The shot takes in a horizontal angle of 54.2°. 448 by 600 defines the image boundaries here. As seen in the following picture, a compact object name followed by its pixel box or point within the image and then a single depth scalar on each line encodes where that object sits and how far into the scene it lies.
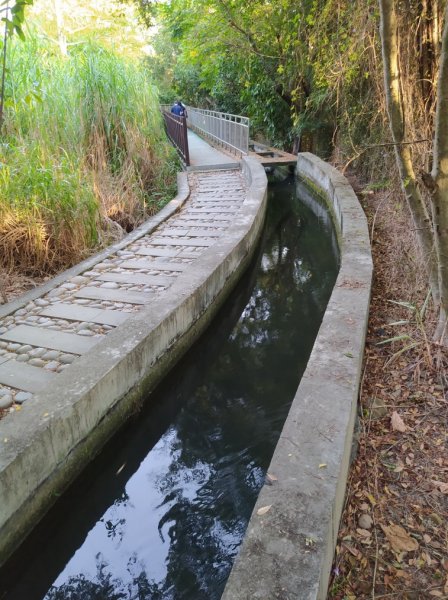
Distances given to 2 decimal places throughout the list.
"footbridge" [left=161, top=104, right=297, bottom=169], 12.85
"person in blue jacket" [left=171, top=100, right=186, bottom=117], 16.98
